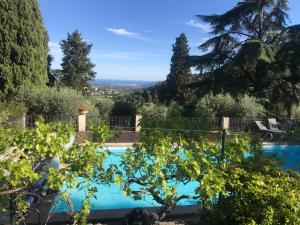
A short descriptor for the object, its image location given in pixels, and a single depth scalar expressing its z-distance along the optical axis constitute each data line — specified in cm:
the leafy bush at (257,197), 267
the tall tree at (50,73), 1734
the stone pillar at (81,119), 1018
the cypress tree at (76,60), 2354
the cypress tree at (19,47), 1224
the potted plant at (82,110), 1014
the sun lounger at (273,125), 1107
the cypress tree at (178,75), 1902
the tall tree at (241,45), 1410
